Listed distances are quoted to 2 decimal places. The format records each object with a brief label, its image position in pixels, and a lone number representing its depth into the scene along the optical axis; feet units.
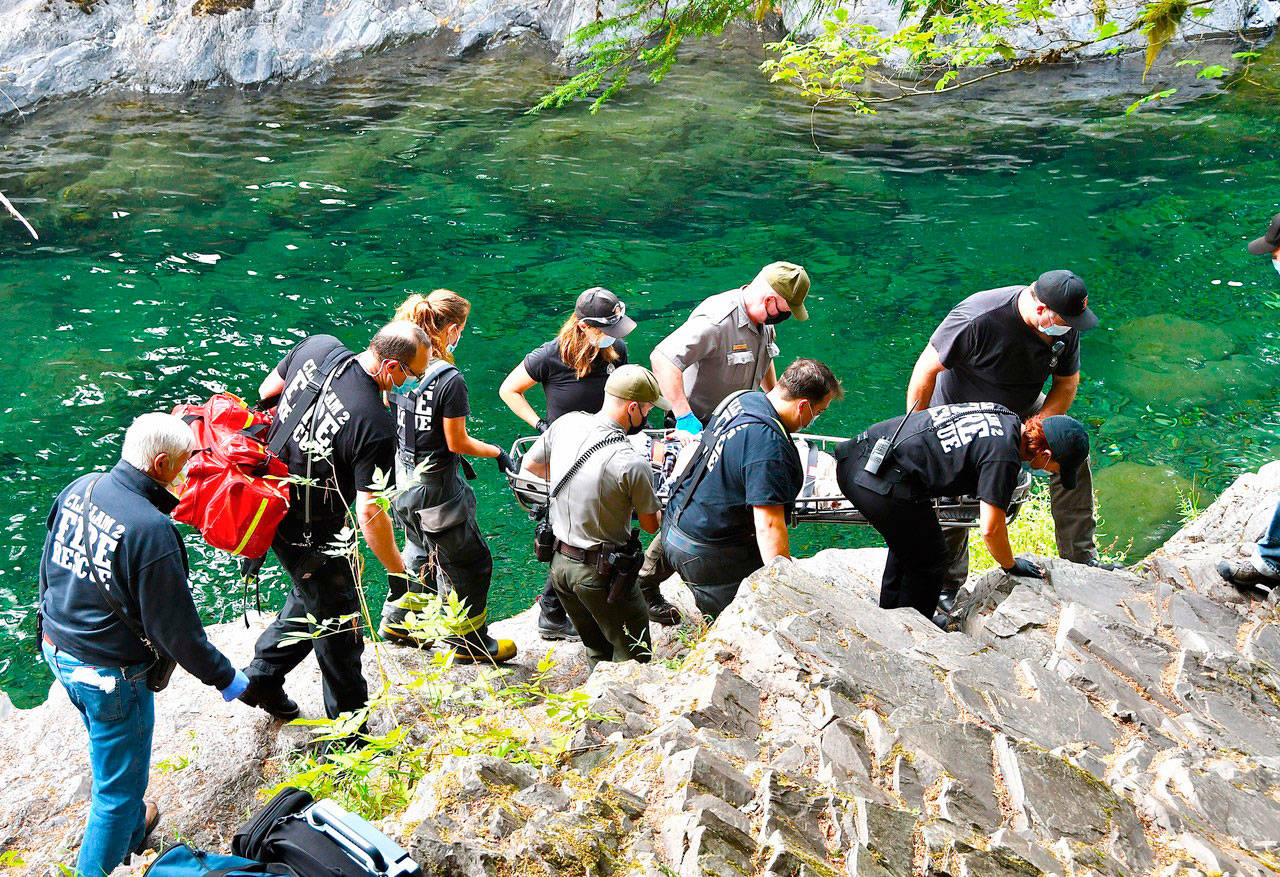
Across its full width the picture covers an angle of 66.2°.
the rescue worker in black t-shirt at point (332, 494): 15.53
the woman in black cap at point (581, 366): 20.20
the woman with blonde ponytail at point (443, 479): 18.11
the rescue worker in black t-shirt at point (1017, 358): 18.31
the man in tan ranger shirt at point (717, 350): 19.98
